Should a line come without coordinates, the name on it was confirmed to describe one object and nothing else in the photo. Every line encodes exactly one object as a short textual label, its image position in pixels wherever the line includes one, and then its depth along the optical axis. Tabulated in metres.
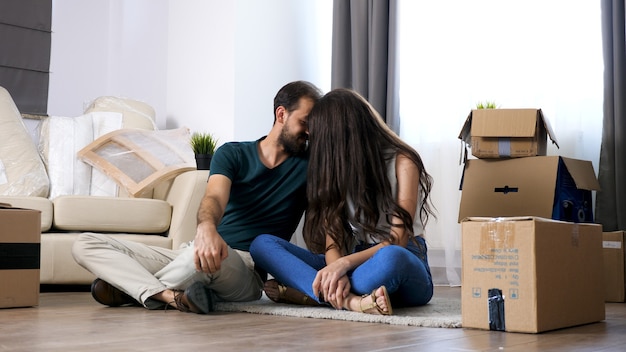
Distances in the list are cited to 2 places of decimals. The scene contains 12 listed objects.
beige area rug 1.85
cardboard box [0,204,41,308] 2.27
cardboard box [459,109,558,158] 2.96
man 2.12
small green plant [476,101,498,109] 3.27
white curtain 3.29
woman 2.06
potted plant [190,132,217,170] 3.92
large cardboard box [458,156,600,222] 2.92
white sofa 3.05
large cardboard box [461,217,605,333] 1.71
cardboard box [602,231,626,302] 2.82
